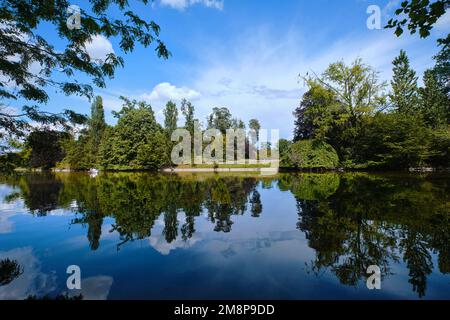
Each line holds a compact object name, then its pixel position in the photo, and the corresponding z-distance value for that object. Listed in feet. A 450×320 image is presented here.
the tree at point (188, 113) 148.97
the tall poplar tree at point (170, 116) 149.69
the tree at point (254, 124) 219.20
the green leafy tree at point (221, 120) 164.14
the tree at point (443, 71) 98.33
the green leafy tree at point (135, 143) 112.16
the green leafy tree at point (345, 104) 82.23
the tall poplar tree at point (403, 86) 94.32
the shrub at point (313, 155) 85.56
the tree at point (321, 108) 85.15
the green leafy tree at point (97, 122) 139.64
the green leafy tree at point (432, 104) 85.92
